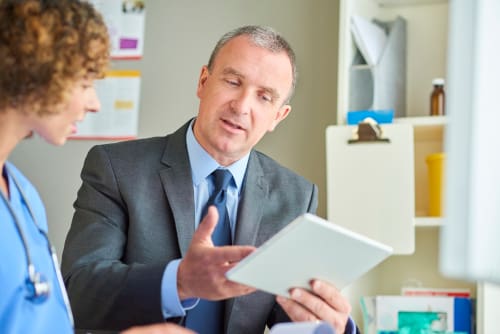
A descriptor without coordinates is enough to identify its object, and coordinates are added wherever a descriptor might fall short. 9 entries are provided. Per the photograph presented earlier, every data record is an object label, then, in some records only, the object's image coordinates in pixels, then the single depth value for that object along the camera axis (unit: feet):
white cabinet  8.11
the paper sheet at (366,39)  7.94
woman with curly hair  3.04
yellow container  7.80
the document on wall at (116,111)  9.71
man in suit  4.70
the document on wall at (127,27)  9.78
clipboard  7.50
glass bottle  7.98
